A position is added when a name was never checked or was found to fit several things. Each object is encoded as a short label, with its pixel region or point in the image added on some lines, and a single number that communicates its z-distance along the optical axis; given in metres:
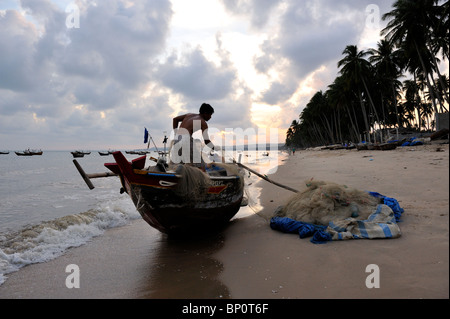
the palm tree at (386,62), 35.59
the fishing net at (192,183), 4.31
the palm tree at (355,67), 35.06
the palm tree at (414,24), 23.59
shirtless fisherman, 5.32
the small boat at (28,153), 101.49
